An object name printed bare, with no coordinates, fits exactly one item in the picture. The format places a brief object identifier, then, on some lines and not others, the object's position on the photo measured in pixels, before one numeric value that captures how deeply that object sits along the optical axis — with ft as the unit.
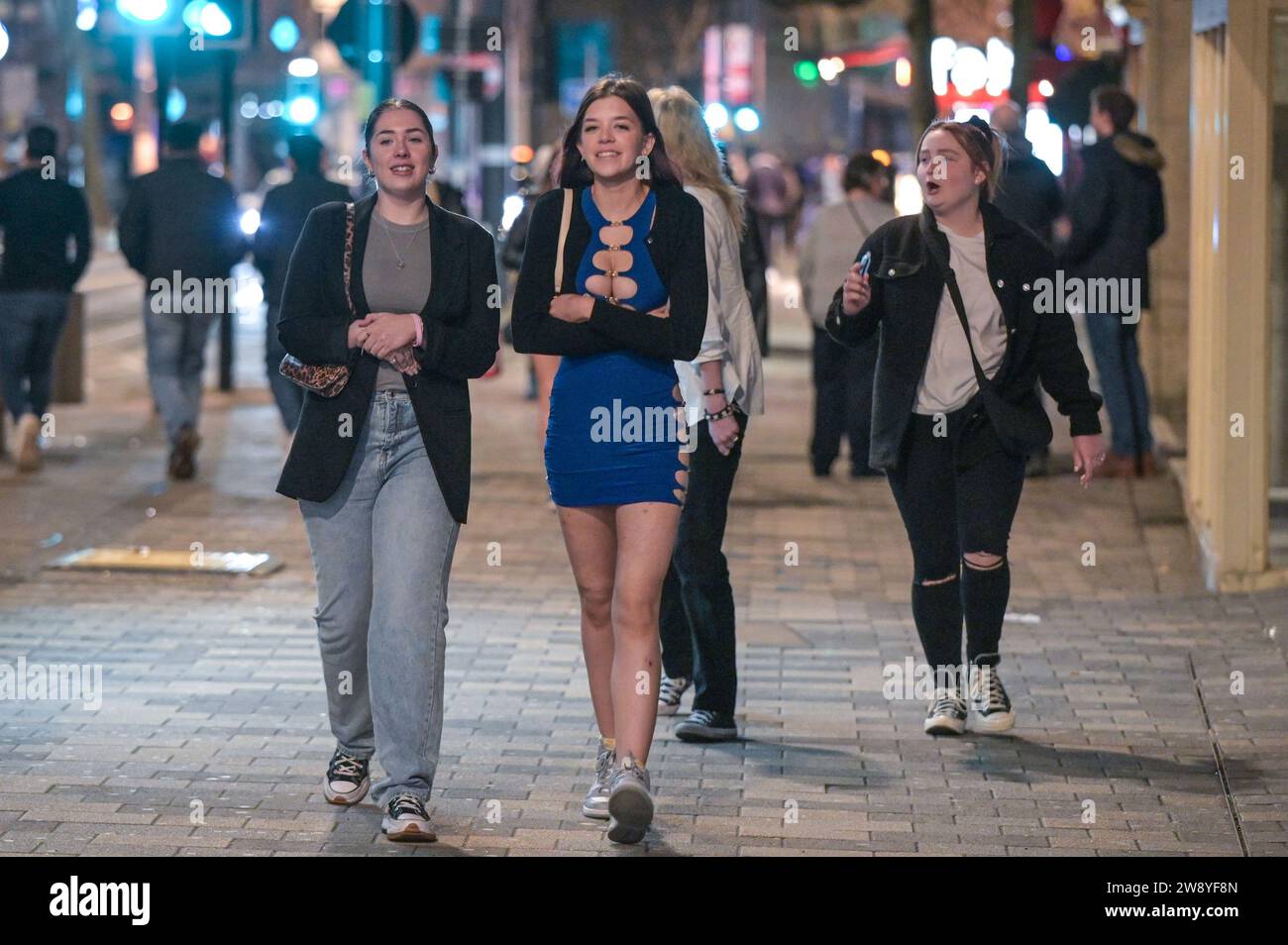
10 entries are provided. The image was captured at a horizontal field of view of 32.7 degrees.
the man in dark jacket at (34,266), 43.60
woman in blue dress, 18.40
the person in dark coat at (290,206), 38.09
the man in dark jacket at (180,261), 41.63
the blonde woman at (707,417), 22.06
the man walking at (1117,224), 41.24
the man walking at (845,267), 40.73
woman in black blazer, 18.62
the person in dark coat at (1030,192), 40.45
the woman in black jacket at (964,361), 22.09
